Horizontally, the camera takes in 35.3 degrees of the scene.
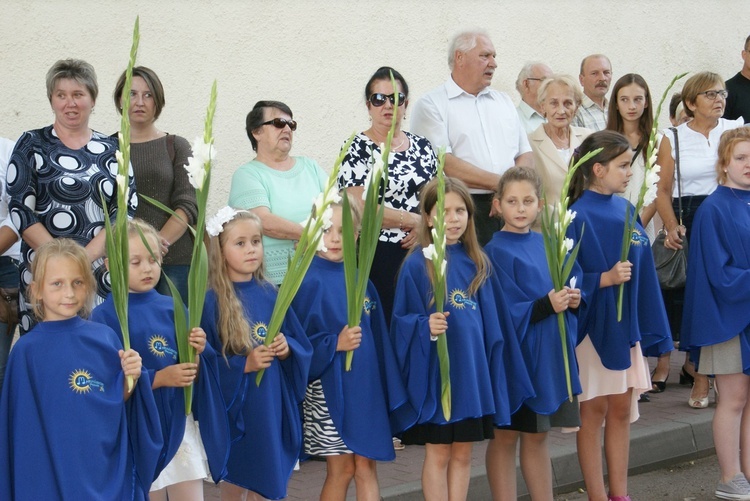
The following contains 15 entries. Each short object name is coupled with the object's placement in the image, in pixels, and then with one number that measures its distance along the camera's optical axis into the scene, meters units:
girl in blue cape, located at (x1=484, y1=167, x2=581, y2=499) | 5.56
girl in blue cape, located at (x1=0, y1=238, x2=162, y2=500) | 4.34
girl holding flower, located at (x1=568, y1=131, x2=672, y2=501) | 5.98
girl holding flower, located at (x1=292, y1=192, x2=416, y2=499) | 5.18
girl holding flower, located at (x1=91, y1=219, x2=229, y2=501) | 4.78
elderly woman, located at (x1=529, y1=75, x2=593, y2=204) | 7.33
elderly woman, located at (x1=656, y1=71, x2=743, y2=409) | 8.00
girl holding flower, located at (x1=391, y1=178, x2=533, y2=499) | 5.27
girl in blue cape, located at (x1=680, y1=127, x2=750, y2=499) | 6.38
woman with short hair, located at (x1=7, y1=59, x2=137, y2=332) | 5.57
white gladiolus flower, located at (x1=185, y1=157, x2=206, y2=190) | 4.09
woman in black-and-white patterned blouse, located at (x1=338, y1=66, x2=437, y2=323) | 6.54
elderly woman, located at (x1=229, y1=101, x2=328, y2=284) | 6.29
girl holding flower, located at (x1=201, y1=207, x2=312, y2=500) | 5.00
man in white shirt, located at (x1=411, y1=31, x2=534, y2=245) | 7.16
